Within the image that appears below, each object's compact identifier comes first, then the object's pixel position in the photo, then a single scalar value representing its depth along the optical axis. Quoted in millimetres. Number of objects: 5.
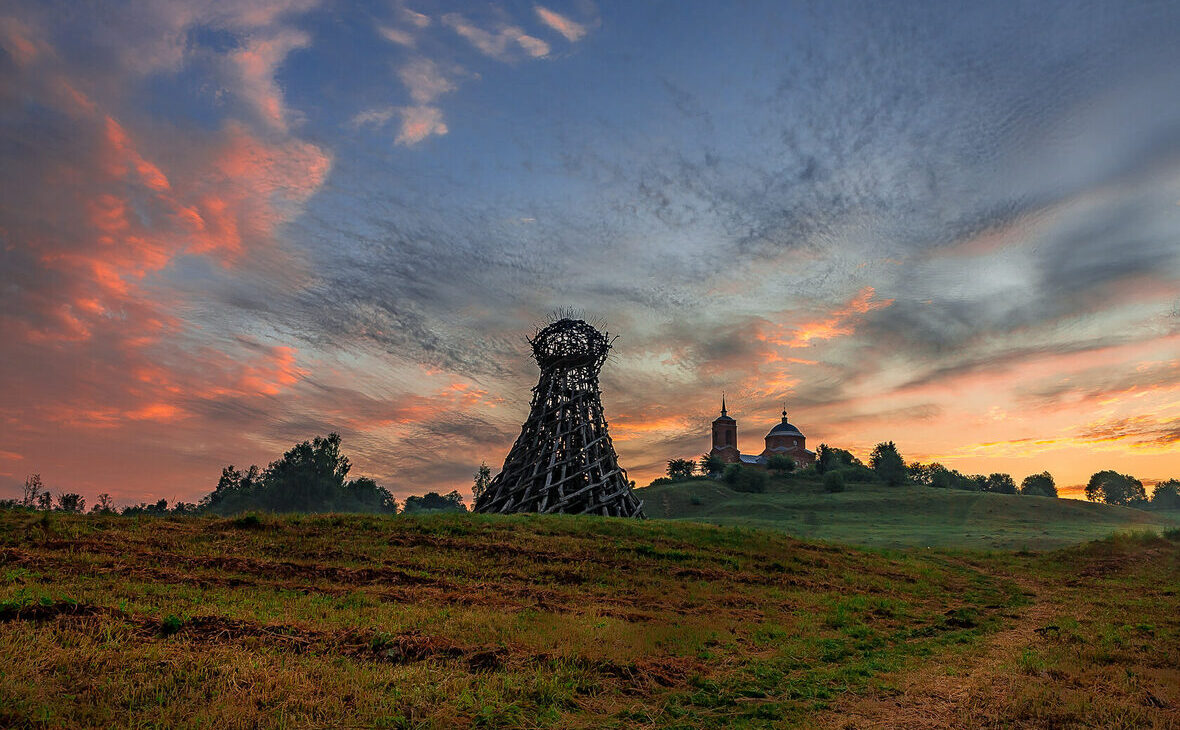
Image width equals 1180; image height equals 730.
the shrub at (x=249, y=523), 18531
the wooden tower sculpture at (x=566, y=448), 34406
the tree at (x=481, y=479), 94762
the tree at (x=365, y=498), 95800
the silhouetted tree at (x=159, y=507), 55681
